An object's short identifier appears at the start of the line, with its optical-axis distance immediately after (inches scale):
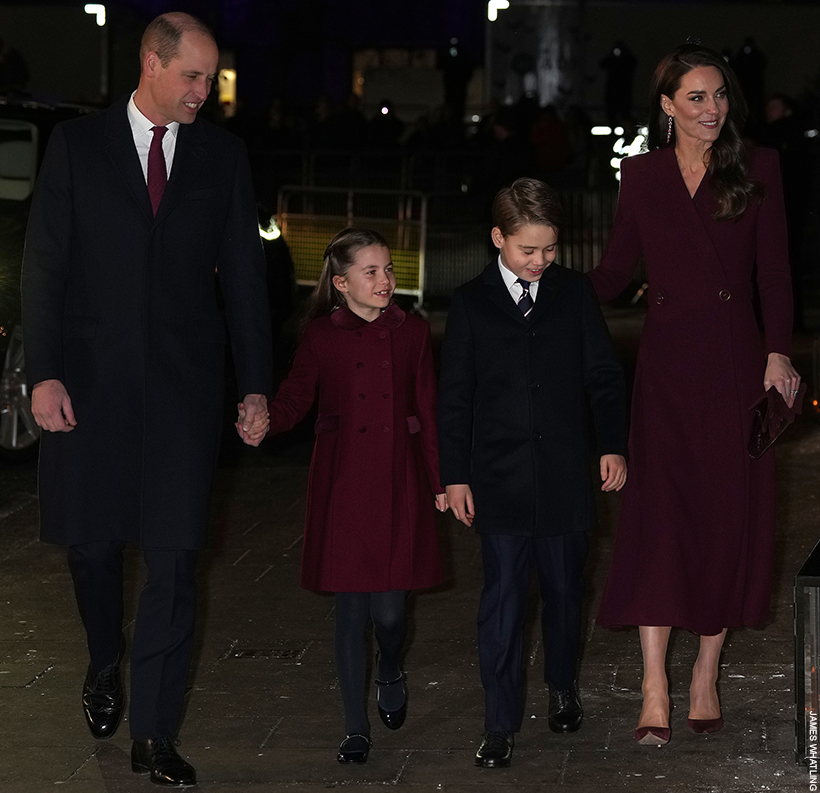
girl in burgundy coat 401.6
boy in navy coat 395.0
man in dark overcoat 384.1
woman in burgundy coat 406.7
